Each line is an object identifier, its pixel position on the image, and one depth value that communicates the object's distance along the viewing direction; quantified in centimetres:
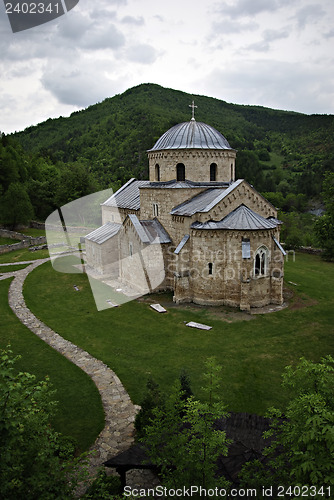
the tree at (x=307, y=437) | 572
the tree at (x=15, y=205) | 4638
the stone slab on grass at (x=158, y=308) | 2197
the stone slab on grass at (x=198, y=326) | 1948
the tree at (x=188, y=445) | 665
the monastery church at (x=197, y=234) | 2205
